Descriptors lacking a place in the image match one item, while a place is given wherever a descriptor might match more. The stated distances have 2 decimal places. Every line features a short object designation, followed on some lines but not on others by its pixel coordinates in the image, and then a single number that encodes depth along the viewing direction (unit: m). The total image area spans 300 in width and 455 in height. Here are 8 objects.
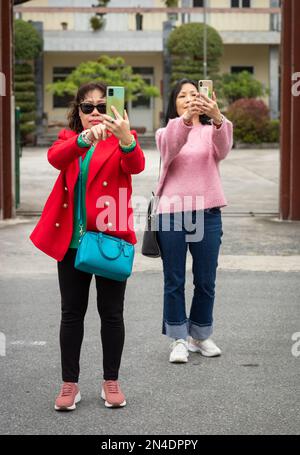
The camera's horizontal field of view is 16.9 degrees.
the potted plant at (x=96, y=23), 39.72
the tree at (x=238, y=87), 39.47
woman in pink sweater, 6.25
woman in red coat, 5.24
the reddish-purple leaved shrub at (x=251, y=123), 34.94
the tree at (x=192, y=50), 38.62
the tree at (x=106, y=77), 37.03
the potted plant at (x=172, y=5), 41.41
